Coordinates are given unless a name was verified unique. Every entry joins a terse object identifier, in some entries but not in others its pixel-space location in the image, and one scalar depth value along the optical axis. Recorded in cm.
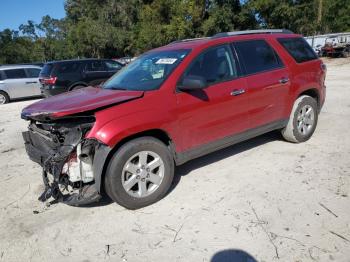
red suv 375
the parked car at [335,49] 2789
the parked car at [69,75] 1221
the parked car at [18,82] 1459
